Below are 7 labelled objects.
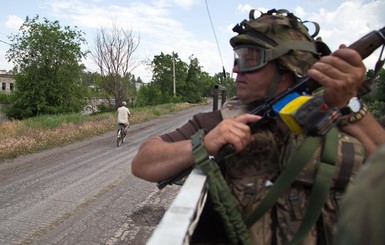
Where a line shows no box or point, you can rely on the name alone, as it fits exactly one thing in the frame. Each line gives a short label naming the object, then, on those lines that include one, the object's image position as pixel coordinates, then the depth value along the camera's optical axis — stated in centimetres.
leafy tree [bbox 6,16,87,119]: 2888
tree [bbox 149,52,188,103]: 6406
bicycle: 1443
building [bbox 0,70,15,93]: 8109
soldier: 151
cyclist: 1516
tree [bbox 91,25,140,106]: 3519
